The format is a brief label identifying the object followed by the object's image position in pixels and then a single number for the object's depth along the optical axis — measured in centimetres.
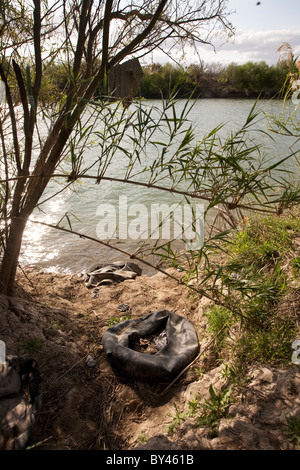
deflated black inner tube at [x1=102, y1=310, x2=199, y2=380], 258
